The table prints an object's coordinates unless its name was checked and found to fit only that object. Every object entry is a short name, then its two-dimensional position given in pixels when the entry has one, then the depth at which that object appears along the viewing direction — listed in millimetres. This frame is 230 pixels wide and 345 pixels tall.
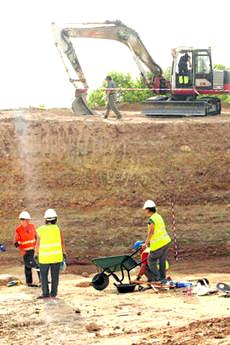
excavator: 29453
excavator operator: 30078
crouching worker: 14727
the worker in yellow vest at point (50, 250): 13758
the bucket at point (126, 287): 14422
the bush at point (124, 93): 55547
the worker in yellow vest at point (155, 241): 14430
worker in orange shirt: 15906
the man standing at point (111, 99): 28375
